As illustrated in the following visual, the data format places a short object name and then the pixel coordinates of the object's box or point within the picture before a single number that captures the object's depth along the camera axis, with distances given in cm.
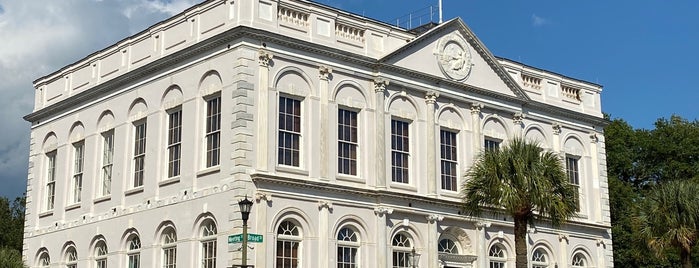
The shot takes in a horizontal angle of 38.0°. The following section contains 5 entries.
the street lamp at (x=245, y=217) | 2502
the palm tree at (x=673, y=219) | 3628
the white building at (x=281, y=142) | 3281
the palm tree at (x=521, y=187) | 3045
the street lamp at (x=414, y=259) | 3438
